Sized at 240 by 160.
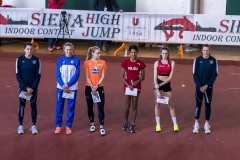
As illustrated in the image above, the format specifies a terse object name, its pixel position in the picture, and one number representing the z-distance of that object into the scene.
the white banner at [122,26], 18.23
